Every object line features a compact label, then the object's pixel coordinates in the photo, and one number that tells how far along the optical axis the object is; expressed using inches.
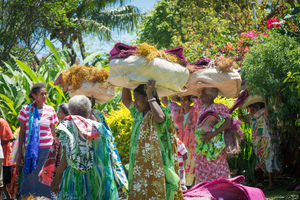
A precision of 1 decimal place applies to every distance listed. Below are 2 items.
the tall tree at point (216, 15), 533.3
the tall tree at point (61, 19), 622.5
